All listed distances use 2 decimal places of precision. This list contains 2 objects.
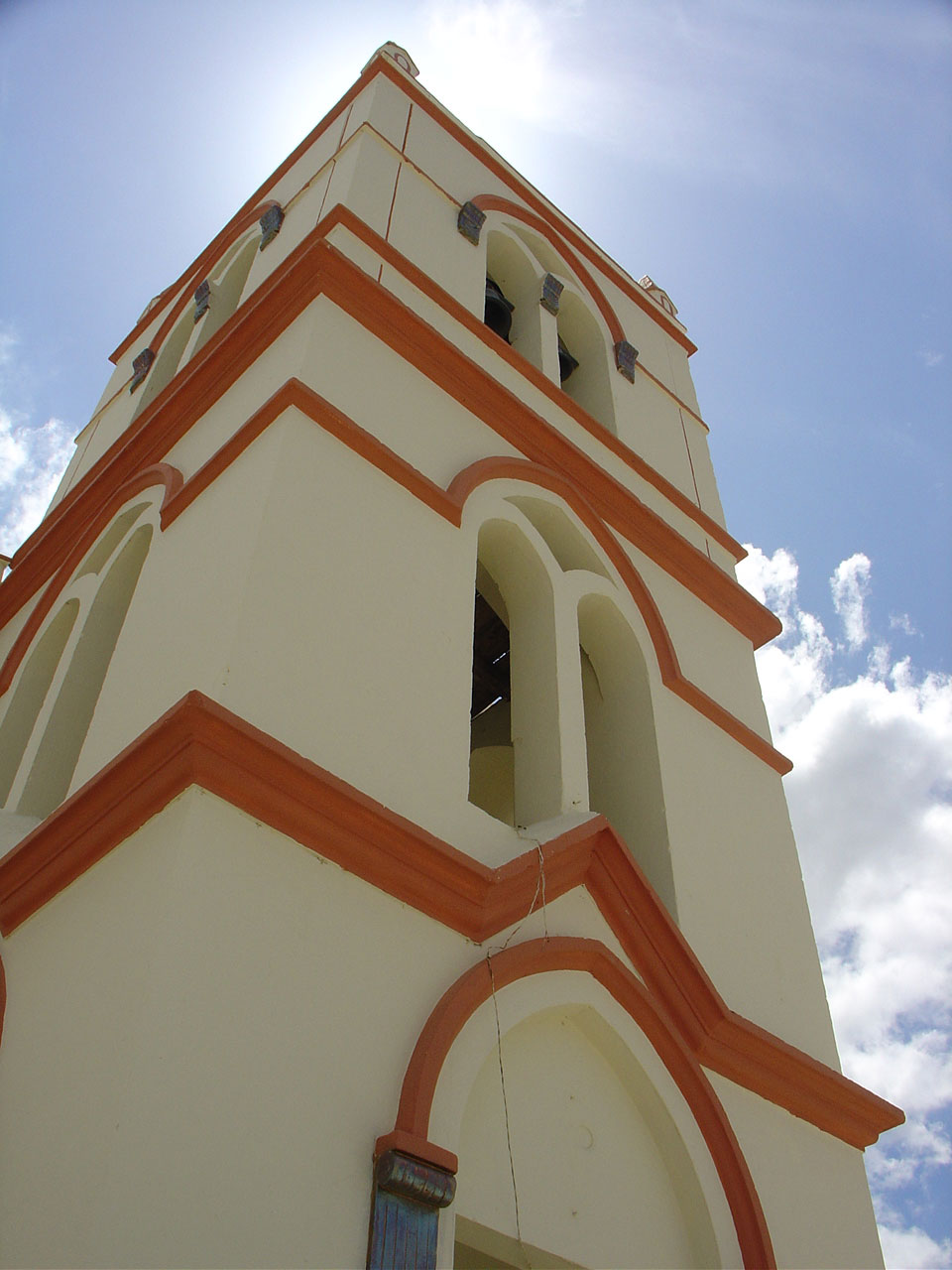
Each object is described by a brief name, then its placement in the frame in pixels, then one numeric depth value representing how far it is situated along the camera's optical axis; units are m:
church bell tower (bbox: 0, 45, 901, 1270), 3.07
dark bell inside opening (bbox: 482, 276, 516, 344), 8.88
